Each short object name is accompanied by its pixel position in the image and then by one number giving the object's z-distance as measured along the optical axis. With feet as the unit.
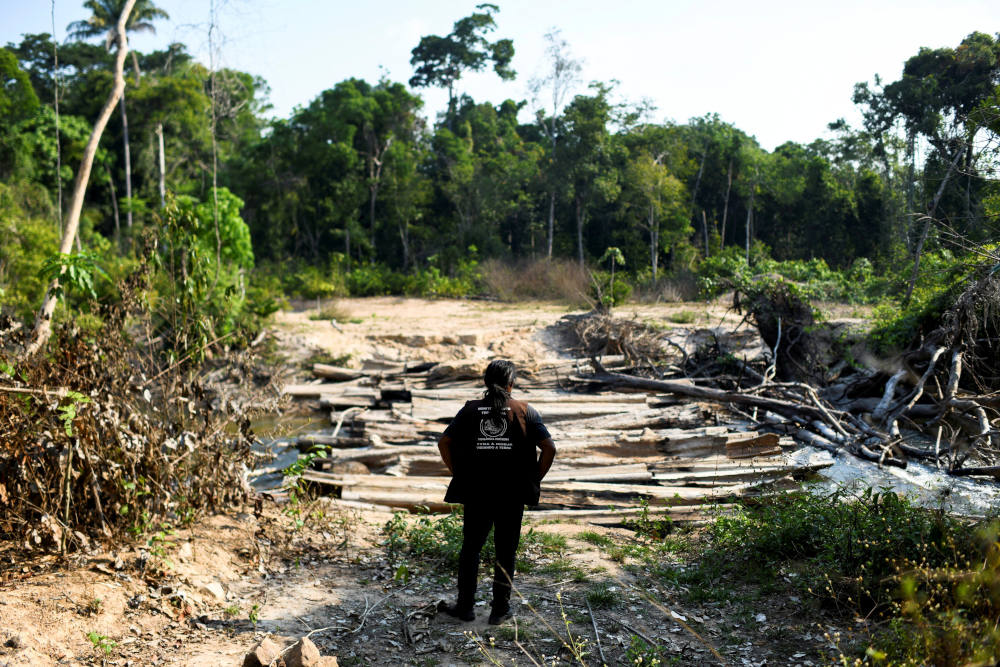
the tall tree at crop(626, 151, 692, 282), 98.53
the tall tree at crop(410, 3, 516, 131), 125.39
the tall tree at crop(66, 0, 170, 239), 104.08
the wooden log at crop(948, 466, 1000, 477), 19.29
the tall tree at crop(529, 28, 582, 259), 103.30
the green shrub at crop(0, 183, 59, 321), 47.56
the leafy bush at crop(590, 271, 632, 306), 73.50
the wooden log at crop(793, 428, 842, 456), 29.76
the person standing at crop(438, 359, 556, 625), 14.21
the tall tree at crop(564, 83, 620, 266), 100.42
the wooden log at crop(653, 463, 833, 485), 25.98
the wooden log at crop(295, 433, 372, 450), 32.48
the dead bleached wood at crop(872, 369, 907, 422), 32.94
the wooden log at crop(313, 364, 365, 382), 50.65
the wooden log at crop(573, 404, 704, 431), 34.35
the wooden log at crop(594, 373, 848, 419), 31.87
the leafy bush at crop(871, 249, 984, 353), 33.60
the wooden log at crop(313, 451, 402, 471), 28.96
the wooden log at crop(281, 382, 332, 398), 46.47
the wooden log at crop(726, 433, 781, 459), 29.86
